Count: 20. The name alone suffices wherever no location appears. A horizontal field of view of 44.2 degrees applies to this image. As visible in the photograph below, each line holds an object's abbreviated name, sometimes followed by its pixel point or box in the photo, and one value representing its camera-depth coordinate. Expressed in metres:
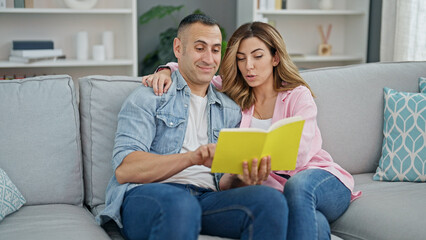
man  1.50
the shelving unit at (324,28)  4.15
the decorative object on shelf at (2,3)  3.43
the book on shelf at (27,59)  3.51
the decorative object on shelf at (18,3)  3.50
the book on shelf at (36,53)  3.50
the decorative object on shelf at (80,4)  3.61
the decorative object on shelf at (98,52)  3.71
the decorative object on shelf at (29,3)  3.54
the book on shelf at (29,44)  3.54
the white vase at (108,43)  3.78
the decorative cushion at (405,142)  2.15
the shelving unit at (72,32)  3.63
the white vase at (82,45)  3.69
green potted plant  3.79
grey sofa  1.76
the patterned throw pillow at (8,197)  1.74
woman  1.82
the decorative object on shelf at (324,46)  4.32
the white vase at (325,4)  4.17
